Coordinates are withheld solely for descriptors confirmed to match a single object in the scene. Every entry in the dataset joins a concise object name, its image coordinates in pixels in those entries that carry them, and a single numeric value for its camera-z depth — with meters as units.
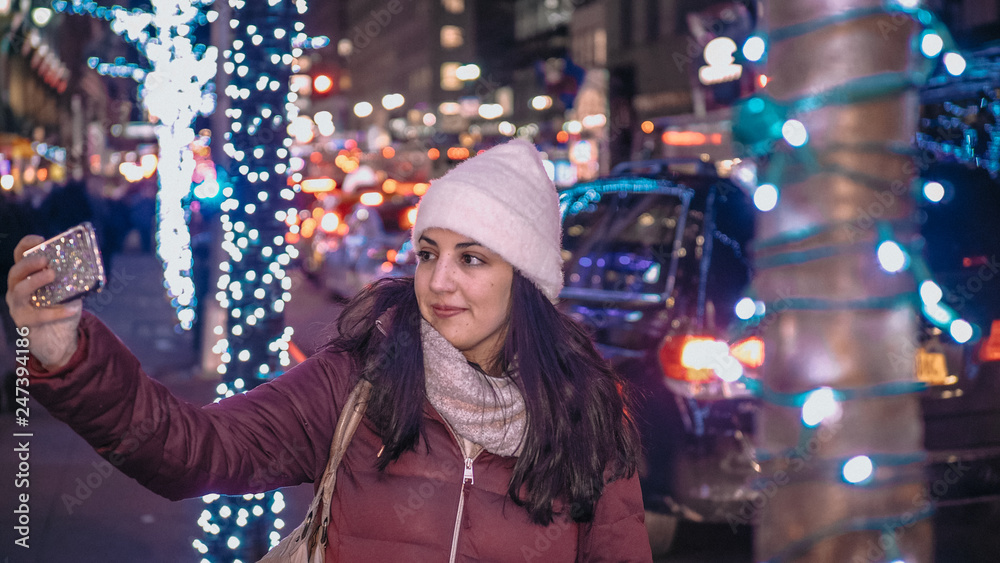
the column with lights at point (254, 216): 4.05
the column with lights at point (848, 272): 1.90
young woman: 2.08
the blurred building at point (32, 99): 25.86
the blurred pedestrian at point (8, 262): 7.85
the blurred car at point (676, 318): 4.94
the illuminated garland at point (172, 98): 11.05
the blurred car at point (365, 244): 17.11
